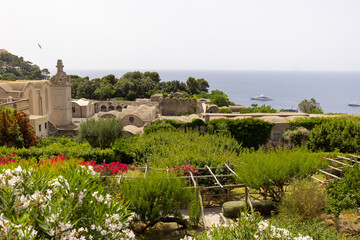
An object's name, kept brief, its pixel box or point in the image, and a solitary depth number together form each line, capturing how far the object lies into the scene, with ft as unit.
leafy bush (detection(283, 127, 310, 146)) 73.05
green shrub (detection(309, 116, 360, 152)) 60.23
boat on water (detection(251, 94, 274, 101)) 565.94
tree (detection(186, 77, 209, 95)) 285.02
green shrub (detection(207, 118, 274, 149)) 75.00
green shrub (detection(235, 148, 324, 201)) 36.29
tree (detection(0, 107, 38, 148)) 58.29
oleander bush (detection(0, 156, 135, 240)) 14.67
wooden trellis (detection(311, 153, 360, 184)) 43.41
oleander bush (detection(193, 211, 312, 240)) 16.20
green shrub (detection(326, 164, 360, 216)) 29.48
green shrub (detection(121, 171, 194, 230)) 29.66
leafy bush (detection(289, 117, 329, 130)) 74.64
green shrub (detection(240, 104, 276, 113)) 145.59
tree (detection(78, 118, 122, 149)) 74.13
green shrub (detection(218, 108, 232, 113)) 144.56
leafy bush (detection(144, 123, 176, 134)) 75.46
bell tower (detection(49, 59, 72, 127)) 115.96
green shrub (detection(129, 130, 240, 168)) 45.45
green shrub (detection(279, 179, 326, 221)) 31.17
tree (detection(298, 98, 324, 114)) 236.84
